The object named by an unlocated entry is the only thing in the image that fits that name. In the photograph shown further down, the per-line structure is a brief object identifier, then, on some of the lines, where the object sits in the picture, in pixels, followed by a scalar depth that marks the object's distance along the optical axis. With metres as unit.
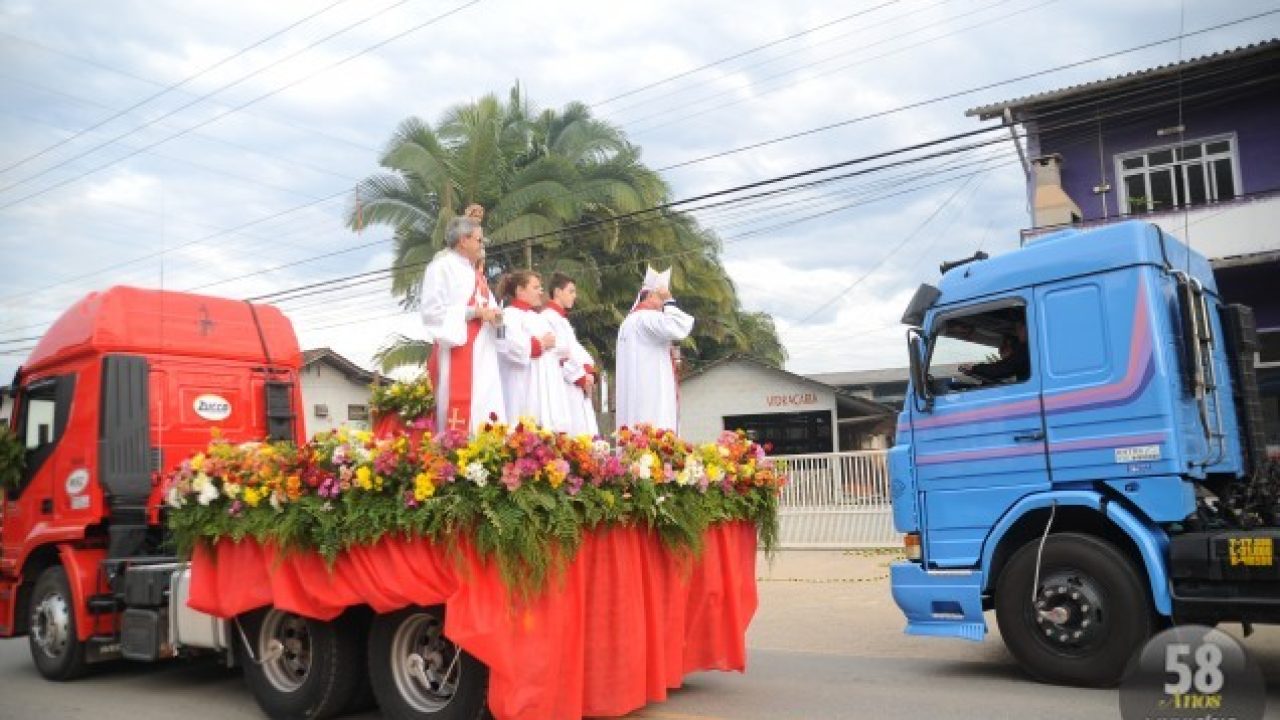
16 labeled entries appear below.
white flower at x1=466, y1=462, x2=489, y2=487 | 5.51
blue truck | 6.83
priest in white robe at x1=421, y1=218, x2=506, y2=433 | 7.29
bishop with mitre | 8.52
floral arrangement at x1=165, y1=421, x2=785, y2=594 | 5.52
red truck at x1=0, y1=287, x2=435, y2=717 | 7.88
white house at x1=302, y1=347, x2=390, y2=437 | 31.84
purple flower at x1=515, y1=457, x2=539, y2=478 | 5.54
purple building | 17.80
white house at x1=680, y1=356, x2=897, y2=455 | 23.70
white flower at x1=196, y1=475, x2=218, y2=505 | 6.77
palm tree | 23.88
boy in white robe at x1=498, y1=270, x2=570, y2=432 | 7.76
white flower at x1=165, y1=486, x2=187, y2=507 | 7.00
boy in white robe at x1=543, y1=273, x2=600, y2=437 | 8.43
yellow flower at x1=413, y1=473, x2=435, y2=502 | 5.58
